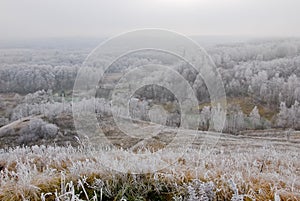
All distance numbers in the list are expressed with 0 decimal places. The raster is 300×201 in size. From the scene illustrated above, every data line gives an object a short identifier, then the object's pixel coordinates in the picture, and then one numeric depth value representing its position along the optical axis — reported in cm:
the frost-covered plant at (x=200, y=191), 297
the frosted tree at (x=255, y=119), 5480
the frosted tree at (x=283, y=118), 5603
